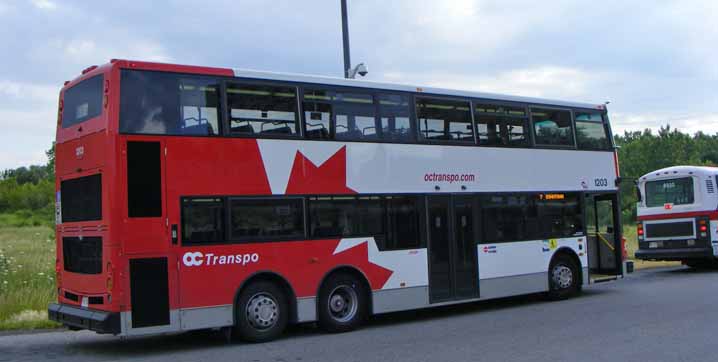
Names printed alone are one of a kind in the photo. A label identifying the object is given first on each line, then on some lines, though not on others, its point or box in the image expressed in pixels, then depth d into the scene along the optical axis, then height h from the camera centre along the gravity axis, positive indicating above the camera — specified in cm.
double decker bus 980 +32
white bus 1994 -32
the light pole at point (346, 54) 1616 +370
